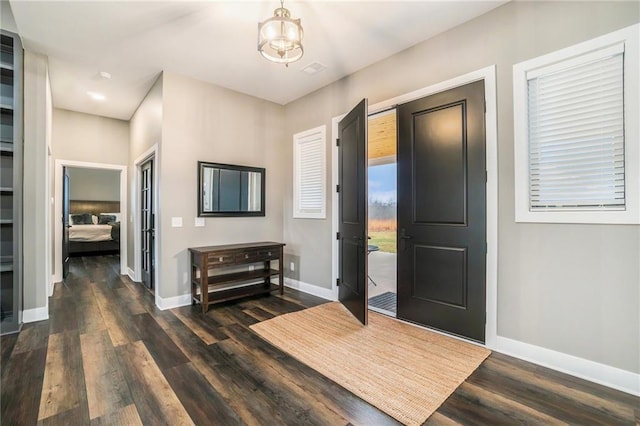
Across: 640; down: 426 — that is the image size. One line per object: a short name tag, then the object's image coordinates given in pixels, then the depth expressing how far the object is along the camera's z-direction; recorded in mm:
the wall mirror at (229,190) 3902
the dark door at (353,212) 3012
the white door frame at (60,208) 4824
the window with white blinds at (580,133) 1906
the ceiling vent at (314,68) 3475
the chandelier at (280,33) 2086
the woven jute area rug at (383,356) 1865
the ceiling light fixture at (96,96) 4341
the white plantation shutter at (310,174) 4113
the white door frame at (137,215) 4608
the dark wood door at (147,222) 4281
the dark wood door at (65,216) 5035
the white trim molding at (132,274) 5073
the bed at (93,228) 7656
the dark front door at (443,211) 2557
